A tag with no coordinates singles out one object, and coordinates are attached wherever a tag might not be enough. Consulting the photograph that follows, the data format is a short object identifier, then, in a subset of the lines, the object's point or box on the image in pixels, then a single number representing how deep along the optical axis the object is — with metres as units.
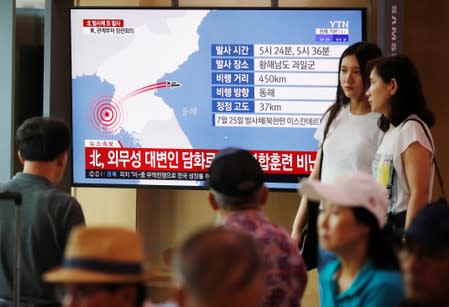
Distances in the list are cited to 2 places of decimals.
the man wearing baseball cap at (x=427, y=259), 4.25
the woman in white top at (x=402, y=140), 7.57
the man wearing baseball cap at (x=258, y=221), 5.46
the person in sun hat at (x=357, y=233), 5.28
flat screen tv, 10.35
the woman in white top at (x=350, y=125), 8.55
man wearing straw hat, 4.03
